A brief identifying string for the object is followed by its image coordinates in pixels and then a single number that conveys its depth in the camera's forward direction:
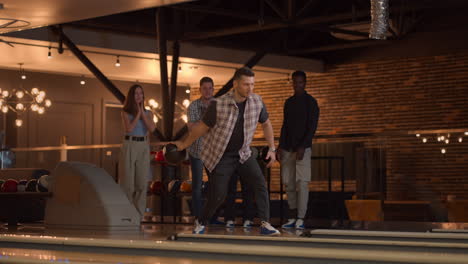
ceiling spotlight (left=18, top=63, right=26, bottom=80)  16.31
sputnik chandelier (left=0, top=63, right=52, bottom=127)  16.78
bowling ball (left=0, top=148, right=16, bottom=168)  16.20
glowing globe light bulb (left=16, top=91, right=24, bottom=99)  16.62
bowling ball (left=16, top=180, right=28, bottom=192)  10.68
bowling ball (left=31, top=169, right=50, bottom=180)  11.94
